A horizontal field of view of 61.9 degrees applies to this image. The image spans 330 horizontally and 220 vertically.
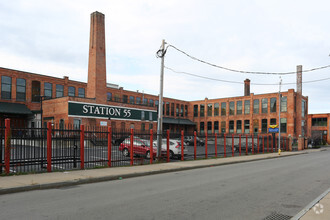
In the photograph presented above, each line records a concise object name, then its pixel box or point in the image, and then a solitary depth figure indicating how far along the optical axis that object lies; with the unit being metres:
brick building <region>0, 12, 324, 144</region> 38.19
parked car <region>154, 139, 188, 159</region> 19.69
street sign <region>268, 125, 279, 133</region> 34.69
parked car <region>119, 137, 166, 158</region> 14.99
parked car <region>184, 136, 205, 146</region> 19.42
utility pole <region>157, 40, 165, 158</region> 16.78
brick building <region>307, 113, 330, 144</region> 74.07
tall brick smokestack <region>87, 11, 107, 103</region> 37.59
